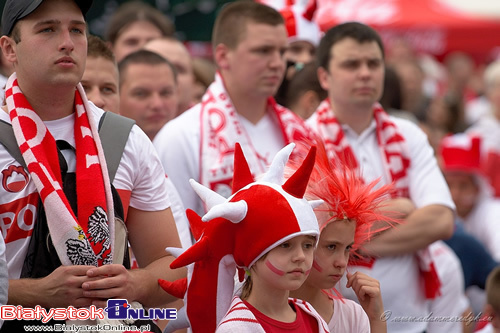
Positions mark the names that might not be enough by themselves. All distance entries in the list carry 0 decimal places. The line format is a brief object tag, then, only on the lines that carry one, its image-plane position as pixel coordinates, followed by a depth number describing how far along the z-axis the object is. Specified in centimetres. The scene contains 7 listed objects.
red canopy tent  3237
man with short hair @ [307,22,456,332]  1037
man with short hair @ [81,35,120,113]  936
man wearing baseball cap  655
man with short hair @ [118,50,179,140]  1090
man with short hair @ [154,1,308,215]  996
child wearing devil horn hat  669
